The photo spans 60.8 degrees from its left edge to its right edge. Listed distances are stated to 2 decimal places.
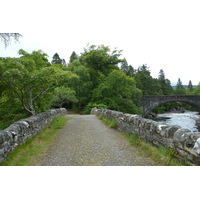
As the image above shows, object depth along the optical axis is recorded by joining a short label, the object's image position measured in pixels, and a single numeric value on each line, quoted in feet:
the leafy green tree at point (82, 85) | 82.02
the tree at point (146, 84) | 160.45
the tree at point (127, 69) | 194.49
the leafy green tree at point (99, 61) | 87.97
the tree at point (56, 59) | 156.21
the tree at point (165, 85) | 210.38
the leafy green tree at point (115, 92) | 70.95
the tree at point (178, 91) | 241.31
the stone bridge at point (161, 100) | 116.98
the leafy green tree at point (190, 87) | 318.88
